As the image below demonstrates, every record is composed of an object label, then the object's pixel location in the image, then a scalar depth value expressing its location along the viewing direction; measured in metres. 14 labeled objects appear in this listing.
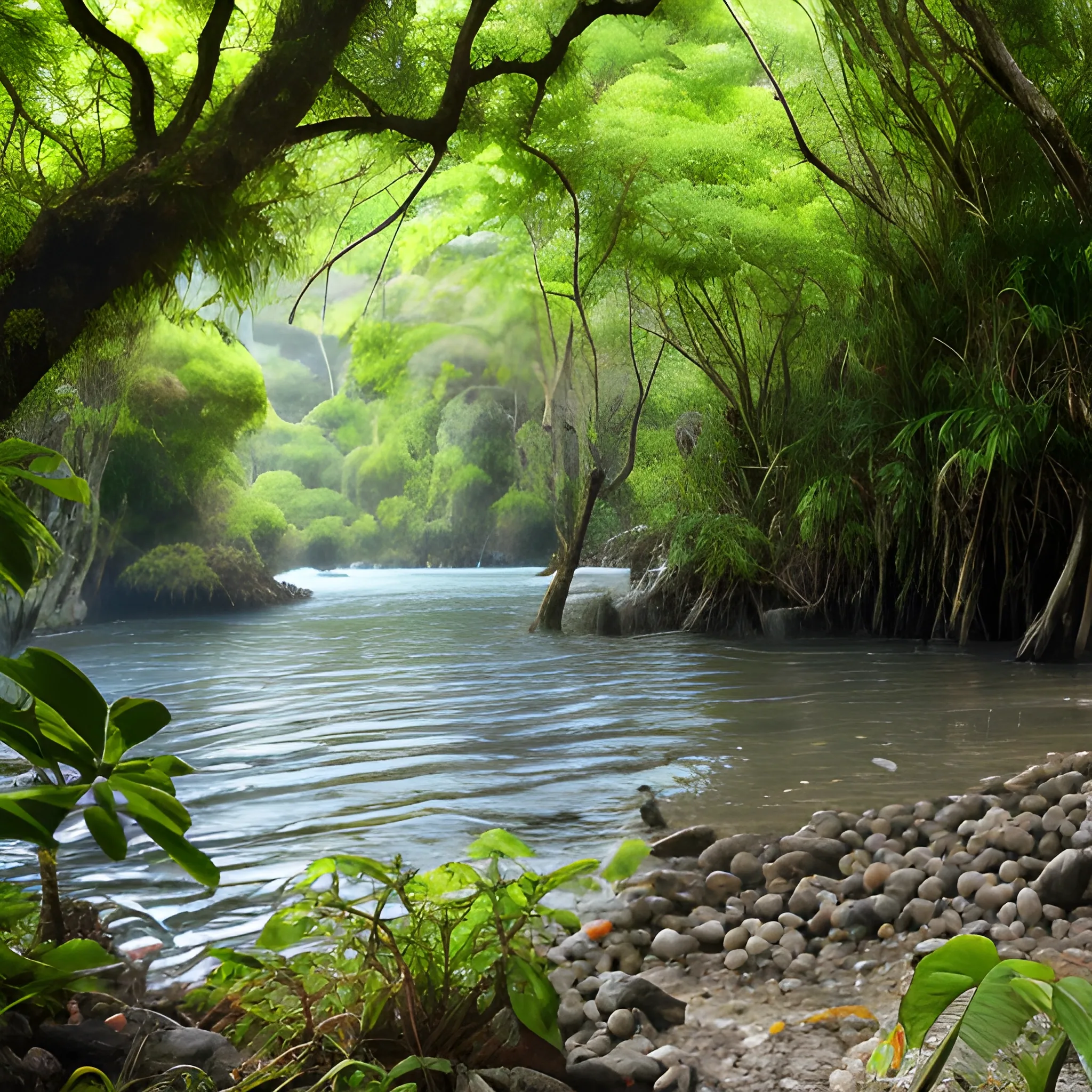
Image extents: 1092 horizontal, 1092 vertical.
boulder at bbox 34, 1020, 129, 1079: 1.07
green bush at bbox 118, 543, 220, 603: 12.58
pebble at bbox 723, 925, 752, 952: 1.77
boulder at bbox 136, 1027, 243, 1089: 1.07
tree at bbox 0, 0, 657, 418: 2.63
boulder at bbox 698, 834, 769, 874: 2.18
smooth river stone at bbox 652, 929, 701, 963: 1.76
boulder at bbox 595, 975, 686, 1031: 1.45
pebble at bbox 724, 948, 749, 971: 1.69
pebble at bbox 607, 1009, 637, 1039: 1.39
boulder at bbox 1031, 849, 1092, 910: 1.77
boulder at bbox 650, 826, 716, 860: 2.29
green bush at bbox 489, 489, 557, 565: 29.36
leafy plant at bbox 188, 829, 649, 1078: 1.08
